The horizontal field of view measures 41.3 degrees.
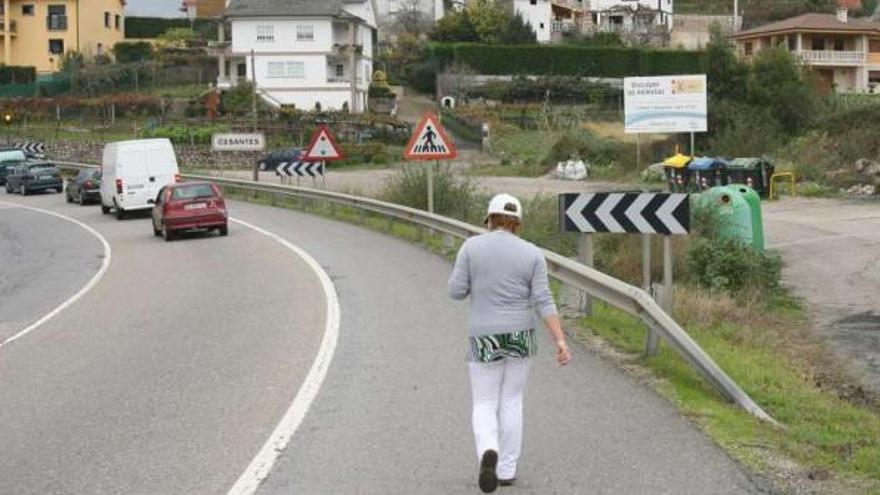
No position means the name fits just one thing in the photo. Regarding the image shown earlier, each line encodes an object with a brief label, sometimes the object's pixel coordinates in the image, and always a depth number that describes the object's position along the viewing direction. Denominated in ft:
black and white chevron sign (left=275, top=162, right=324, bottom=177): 122.93
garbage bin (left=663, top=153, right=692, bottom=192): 131.54
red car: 93.50
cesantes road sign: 139.74
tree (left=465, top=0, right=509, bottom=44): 320.91
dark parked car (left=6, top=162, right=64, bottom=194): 172.14
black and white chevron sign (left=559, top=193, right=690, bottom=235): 37.19
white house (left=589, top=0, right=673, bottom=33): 370.73
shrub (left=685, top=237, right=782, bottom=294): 59.26
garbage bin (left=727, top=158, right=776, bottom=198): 124.47
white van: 118.52
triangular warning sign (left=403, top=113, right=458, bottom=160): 77.20
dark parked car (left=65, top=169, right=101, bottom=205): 146.30
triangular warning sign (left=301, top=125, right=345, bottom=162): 110.93
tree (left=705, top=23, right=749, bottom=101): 183.83
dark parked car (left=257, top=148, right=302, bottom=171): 196.34
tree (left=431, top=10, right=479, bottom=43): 321.93
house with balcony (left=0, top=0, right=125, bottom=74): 314.14
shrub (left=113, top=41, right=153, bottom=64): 305.73
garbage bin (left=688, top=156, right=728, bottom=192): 127.65
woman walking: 22.38
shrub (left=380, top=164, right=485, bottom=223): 89.10
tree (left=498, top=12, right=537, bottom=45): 318.86
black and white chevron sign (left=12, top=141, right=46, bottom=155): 224.51
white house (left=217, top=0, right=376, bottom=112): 274.57
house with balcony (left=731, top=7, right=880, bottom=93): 285.23
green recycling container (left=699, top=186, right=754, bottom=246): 73.31
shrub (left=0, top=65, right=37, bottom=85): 291.38
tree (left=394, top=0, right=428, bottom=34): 354.33
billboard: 161.79
